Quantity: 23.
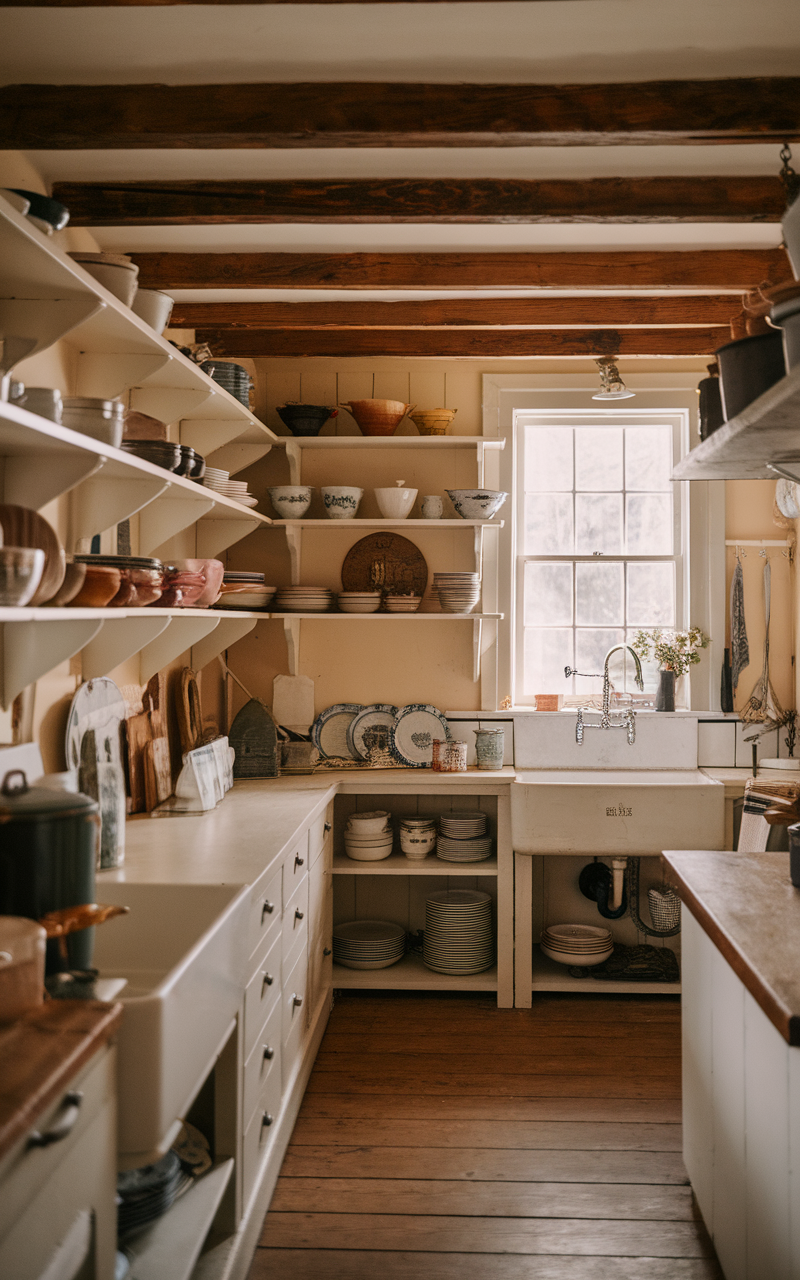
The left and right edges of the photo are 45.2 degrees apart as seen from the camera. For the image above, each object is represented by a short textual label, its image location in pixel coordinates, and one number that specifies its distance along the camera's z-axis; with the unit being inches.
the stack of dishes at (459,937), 159.9
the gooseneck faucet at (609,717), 166.1
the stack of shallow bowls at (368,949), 161.0
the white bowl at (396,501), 162.4
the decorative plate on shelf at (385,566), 174.2
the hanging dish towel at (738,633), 171.2
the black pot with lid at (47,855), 62.5
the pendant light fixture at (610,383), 157.5
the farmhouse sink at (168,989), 59.0
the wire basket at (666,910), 164.1
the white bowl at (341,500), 162.9
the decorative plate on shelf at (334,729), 173.5
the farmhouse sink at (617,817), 152.4
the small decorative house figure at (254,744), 159.0
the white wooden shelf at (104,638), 85.4
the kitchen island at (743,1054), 66.5
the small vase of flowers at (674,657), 170.1
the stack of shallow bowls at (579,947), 160.1
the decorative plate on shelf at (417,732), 171.0
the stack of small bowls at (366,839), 161.5
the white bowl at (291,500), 163.3
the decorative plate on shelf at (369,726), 172.2
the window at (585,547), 178.1
